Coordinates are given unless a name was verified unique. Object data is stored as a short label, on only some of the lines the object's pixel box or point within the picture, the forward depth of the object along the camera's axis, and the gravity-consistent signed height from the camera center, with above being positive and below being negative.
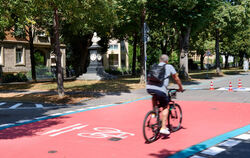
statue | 28.97 +3.10
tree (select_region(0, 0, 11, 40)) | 9.85 +2.08
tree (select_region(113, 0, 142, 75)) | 18.85 +4.27
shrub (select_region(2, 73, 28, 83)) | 27.97 -0.78
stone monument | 27.52 +0.11
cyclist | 5.90 -0.47
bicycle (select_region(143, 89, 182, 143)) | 5.76 -1.14
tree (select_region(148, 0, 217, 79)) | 19.81 +4.31
